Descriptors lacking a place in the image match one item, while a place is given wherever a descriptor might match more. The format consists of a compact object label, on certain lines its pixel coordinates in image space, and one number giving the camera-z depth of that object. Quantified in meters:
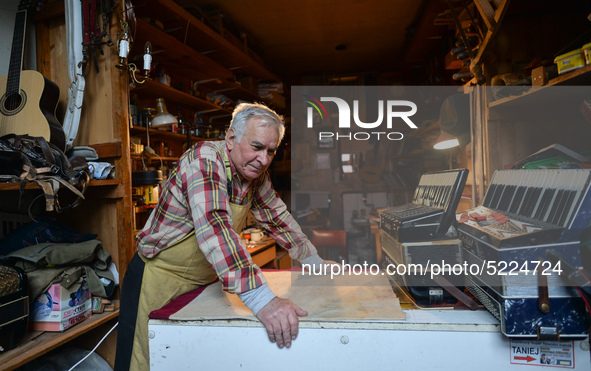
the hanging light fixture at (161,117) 2.51
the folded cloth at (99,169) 1.94
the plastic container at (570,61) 1.03
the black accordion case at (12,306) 1.38
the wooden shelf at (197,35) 2.66
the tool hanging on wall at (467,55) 1.83
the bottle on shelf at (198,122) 3.60
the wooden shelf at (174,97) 2.75
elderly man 1.15
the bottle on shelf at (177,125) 3.17
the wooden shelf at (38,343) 1.39
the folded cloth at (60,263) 1.58
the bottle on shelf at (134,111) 2.65
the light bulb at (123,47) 1.88
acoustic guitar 1.79
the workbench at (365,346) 0.97
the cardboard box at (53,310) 1.63
